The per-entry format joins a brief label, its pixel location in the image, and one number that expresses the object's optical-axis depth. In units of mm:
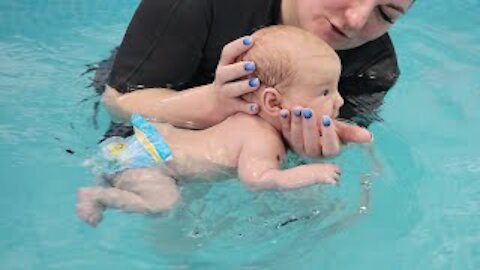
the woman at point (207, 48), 2018
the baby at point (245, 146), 1963
